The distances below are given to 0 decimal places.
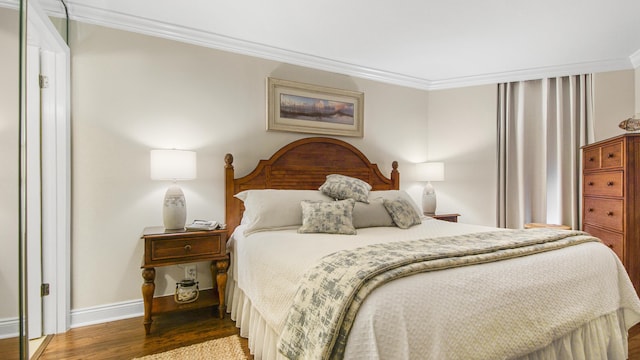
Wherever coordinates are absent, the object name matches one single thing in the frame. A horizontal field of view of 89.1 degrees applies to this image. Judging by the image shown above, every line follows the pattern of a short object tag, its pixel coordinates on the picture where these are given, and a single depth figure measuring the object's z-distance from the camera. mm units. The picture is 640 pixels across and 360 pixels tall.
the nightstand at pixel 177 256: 2268
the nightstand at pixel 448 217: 3643
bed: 1148
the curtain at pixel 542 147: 3588
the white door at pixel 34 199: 2172
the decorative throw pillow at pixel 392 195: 2918
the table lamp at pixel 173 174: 2424
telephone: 2465
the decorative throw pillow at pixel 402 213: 2658
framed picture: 3205
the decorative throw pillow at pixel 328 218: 2352
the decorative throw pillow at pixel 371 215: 2611
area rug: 1956
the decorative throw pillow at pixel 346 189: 2791
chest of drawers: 2674
